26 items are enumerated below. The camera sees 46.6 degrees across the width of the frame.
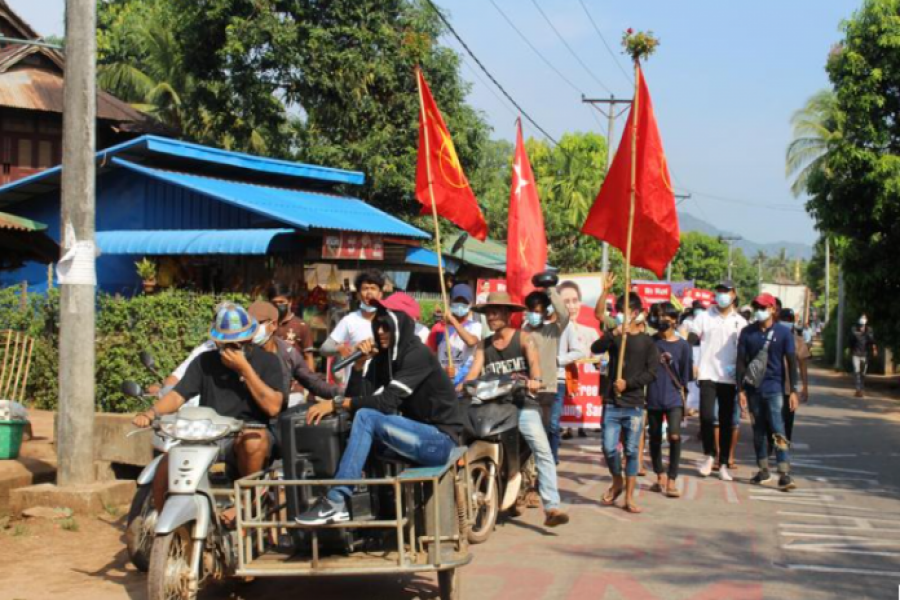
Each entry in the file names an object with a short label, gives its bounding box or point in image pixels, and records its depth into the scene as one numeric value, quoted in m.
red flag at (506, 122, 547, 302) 13.01
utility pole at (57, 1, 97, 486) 9.02
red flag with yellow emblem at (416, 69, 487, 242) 12.28
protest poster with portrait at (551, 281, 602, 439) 11.85
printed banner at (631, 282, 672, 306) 26.38
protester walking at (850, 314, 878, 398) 25.50
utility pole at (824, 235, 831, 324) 57.25
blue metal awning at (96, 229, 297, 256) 15.30
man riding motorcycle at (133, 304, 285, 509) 6.39
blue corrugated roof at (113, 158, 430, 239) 16.22
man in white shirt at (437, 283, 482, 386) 11.20
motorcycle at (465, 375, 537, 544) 8.19
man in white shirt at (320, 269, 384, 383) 8.98
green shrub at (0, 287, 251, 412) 11.88
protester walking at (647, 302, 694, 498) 10.59
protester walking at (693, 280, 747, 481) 11.93
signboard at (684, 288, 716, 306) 30.10
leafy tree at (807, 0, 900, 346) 22.58
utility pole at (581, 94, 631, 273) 36.41
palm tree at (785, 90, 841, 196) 37.38
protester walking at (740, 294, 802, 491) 11.25
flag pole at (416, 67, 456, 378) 10.12
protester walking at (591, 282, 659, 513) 9.76
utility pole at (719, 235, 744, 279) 99.75
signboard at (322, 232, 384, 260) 16.64
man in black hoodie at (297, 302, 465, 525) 6.16
